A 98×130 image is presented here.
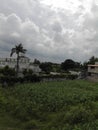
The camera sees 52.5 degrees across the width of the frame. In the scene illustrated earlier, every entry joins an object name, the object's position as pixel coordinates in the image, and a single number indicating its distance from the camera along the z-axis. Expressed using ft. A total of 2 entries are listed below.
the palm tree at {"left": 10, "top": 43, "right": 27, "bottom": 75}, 76.71
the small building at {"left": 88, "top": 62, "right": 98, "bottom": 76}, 85.91
